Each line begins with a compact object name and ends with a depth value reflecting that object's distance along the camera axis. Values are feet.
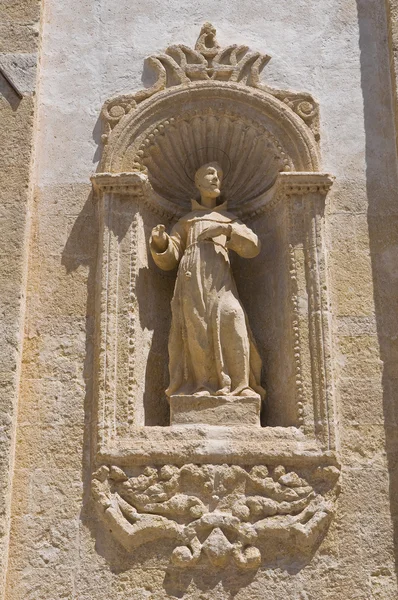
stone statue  19.31
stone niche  17.58
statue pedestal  18.66
